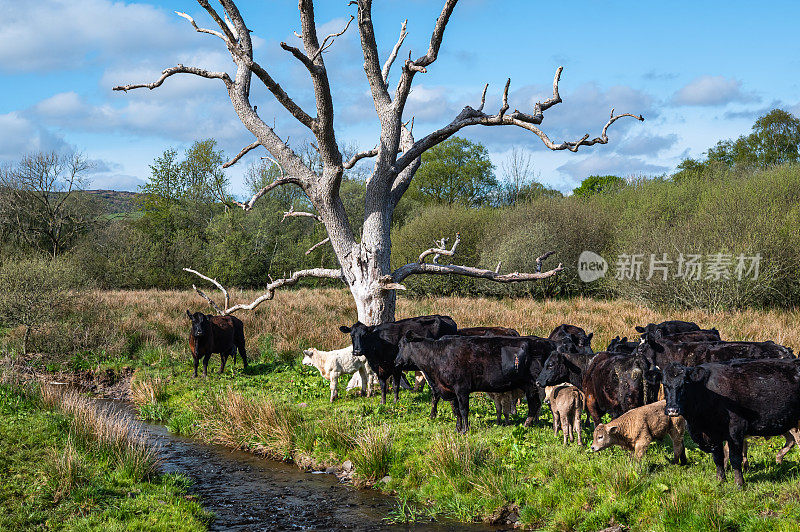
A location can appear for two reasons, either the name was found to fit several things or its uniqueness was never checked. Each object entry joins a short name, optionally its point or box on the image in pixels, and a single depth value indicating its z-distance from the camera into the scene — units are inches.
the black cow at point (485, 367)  421.1
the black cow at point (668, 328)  530.5
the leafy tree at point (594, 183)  2582.9
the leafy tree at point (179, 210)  1689.2
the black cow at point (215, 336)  657.0
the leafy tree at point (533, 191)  2010.3
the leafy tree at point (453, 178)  2377.0
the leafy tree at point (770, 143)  2092.8
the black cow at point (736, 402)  299.0
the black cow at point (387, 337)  514.6
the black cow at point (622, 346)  462.5
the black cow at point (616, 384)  370.6
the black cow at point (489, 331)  540.7
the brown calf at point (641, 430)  334.0
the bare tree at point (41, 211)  1566.2
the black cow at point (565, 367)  400.8
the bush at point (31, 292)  749.9
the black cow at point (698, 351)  409.7
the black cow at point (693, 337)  488.1
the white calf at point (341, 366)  549.0
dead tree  553.9
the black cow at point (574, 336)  470.0
